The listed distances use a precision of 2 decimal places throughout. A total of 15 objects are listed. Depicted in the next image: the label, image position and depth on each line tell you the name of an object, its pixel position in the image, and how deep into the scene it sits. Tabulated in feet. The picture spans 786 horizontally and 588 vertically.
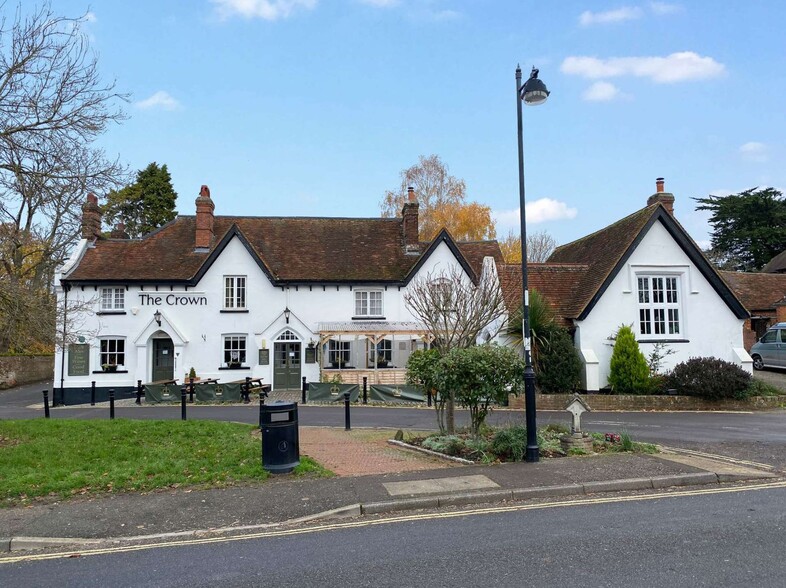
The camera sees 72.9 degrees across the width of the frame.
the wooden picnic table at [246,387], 71.10
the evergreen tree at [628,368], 64.69
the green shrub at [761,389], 62.28
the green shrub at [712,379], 61.46
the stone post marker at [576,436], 34.71
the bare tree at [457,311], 42.65
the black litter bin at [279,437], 30.45
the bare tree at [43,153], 41.24
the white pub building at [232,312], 82.28
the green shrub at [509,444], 32.44
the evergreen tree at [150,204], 156.35
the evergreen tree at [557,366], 65.16
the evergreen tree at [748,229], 160.15
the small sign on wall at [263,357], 83.05
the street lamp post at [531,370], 31.78
